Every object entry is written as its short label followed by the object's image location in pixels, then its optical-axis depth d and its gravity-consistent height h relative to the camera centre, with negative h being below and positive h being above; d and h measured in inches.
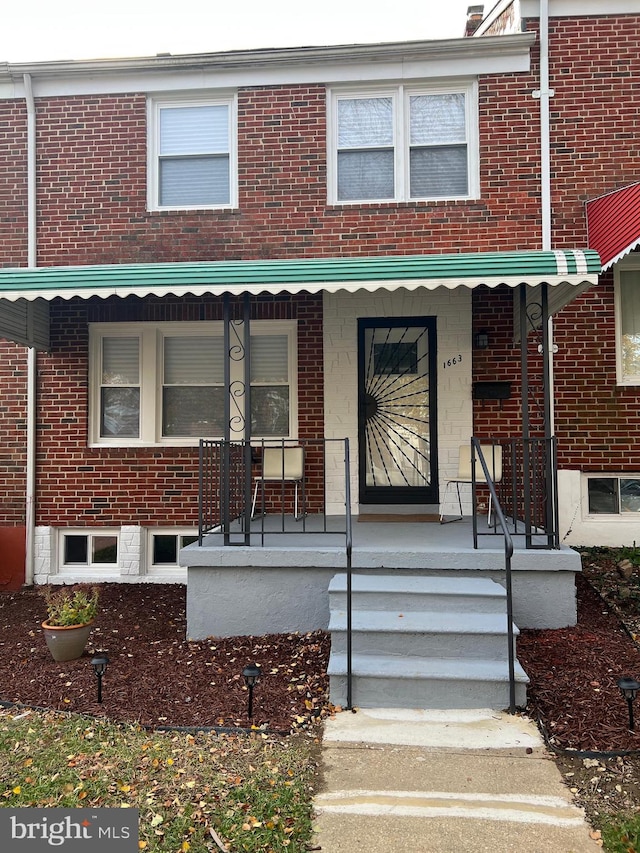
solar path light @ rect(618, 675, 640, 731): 125.1 -50.7
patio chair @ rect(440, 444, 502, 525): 231.6 -6.4
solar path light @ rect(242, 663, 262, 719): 134.1 -51.6
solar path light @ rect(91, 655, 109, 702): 143.7 -52.7
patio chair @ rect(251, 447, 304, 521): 245.4 -7.4
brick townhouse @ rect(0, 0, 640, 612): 252.5 +86.8
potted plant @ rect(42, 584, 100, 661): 172.9 -52.4
